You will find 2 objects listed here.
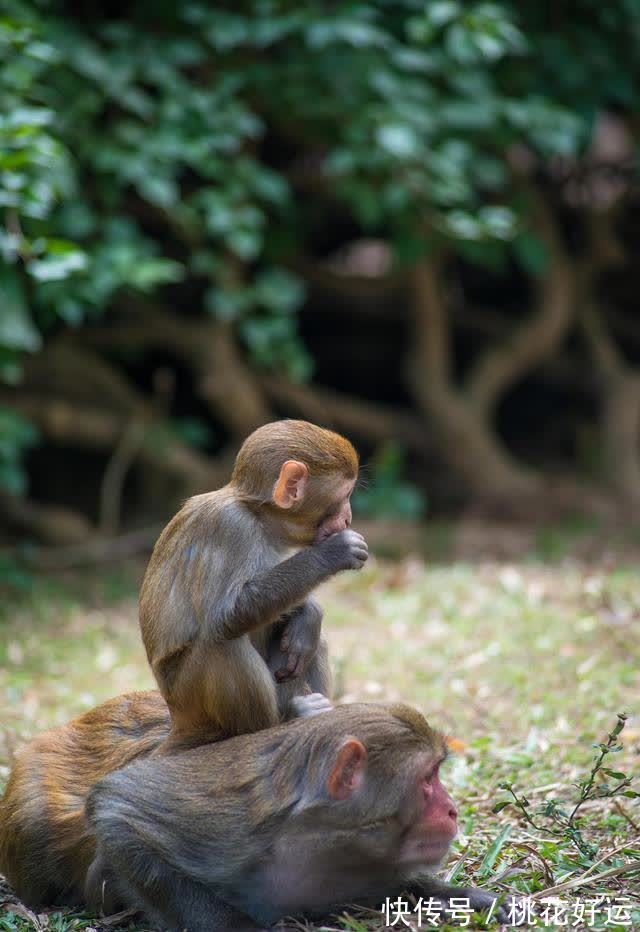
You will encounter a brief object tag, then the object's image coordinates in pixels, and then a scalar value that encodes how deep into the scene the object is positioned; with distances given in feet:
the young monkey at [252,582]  21.45
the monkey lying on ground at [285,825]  18.78
